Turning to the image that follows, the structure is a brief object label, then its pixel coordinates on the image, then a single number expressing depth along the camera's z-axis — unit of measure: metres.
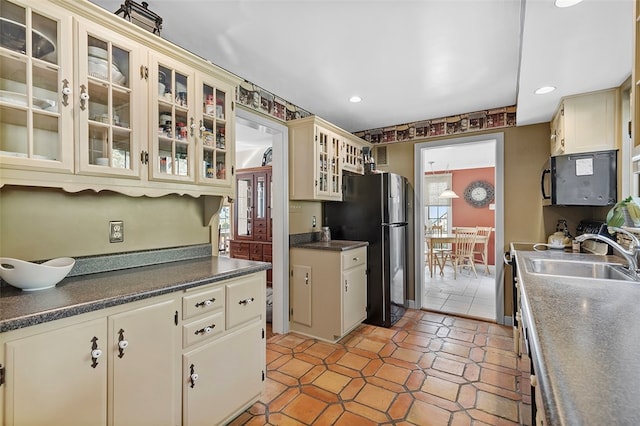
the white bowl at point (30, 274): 1.17
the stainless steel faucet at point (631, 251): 1.58
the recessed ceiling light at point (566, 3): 1.32
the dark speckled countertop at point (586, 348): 0.53
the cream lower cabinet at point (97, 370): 0.98
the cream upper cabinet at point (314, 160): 2.99
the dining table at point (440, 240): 5.44
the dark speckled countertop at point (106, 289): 1.02
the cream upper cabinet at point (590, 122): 2.21
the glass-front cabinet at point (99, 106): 1.22
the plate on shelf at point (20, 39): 1.18
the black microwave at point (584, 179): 2.19
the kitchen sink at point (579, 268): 1.75
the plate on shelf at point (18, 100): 1.17
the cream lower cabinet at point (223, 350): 1.48
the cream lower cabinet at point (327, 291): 2.85
